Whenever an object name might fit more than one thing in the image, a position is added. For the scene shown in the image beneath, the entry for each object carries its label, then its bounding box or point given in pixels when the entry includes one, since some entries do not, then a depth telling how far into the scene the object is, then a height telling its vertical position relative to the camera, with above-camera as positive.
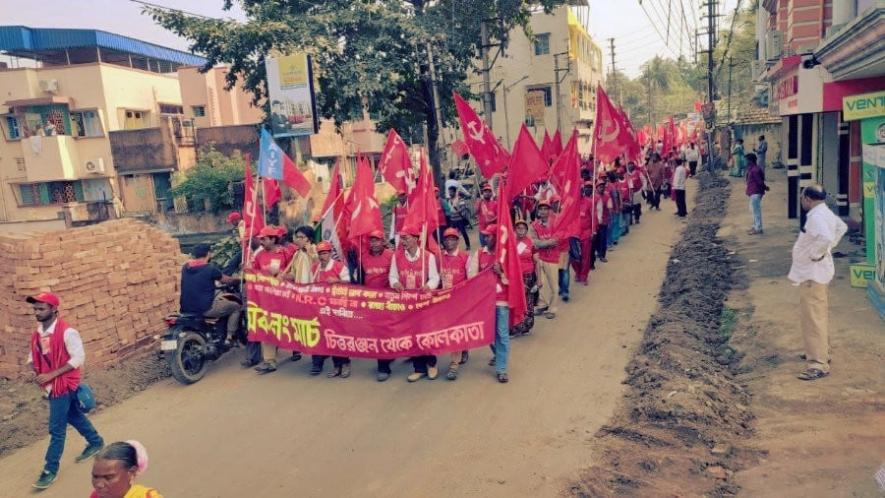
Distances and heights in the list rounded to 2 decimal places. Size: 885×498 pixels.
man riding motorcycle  8.53 -1.31
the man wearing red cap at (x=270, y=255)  8.91 -1.10
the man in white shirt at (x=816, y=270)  6.73 -1.43
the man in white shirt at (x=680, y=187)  18.78 -1.41
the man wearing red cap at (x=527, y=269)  9.08 -1.59
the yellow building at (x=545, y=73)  41.94 +4.78
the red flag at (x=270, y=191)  10.95 -0.32
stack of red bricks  8.08 -1.25
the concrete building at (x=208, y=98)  35.06 +4.16
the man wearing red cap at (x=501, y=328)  7.67 -1.98
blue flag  9.88 +0.16
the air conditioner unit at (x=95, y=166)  30.97 +0.90
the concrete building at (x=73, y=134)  30.38 +2.37
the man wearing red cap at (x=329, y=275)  8.40 -1.34
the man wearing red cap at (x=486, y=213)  12.62 -1.10
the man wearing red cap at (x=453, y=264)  7.96 -1.26
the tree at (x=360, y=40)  19.08 +3.65
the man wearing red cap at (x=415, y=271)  7.99 -1.31
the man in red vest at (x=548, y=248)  10.34 -1.51
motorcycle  8.28 -2.07
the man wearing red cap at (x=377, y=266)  8.41 -1.27
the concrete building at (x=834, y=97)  8.54 +0.55
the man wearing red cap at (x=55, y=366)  5.84 -1.52
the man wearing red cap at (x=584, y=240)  12.17 -1.69
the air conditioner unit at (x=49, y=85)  30.28 +4.62
